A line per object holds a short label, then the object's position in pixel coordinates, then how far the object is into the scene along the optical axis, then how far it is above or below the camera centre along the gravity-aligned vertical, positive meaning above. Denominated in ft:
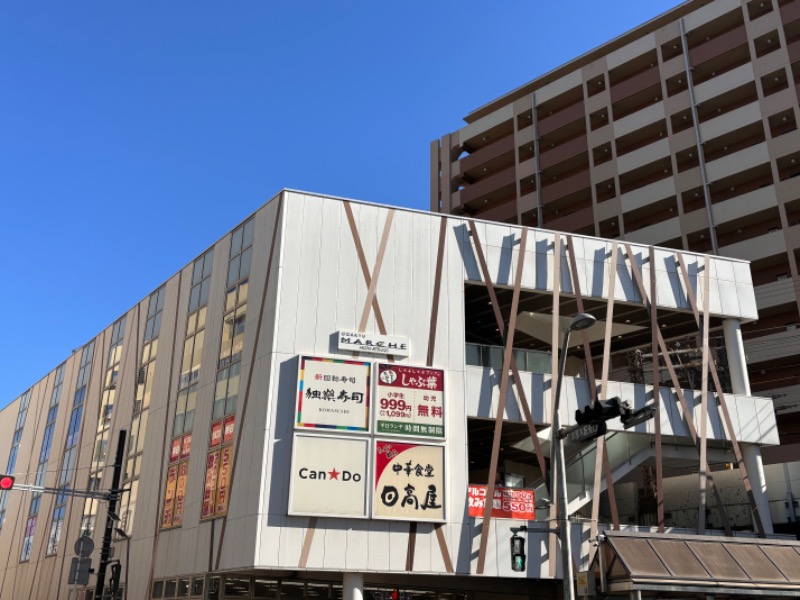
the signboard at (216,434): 94.68 +18.72
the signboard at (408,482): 85.05 +12.44
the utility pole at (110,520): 87.30 +8.23
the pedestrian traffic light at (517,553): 68.33 +4.29
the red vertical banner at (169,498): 102.01 +12.13
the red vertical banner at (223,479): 88.43 +12.78
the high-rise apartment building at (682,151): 174.29 +114.04
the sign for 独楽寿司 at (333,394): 86.17 +21.58
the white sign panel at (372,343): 90.74 +28.29
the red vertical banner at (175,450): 104.73 +18.45
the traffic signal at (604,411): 52.44 +12.68
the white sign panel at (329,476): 82.74 +12.48
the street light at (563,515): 60.95 +6.71
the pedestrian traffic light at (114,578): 86.76 +1.78
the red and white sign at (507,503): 89.45 +11.04
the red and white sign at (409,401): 88.28 +21.64
